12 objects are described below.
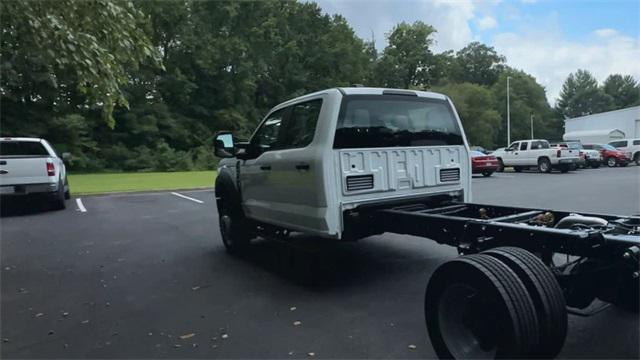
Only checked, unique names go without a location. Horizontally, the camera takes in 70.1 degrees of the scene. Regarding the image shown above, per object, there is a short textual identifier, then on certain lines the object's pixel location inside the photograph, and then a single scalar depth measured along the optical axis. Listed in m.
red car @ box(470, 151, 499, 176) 22.28
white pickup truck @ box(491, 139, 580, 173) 23.34
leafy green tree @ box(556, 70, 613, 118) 103.81
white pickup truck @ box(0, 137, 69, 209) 10.78
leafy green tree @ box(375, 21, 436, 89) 66.31
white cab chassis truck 2.73
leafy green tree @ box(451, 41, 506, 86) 90.00
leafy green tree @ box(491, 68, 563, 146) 77.12
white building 45.75
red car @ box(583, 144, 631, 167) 28.50
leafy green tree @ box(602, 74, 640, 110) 101.81
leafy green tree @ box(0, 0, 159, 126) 5.64
